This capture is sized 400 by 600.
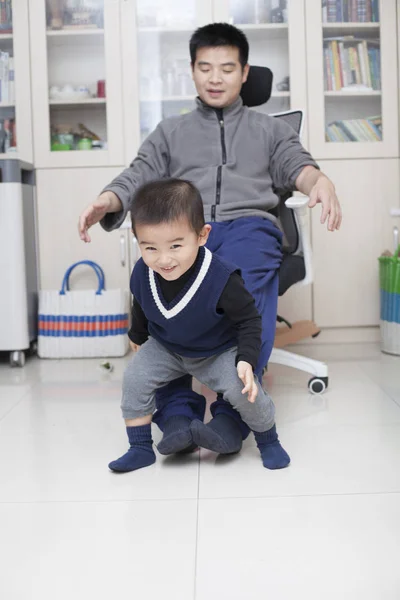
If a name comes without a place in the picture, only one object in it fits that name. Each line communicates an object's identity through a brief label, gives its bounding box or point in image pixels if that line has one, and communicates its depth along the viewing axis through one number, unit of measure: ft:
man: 6.79
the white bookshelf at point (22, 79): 11.22
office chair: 7.61
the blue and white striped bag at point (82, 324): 10.75
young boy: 5.08
